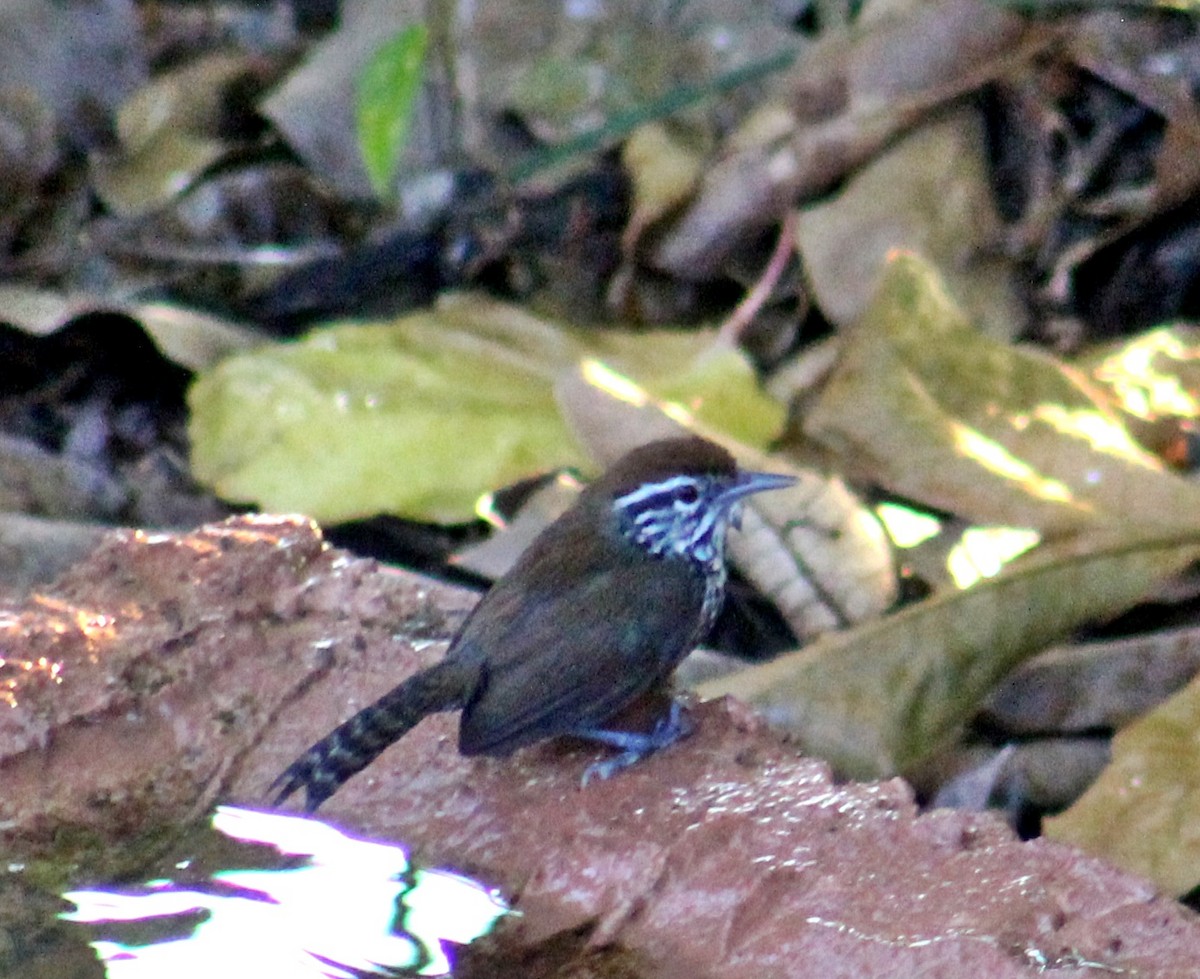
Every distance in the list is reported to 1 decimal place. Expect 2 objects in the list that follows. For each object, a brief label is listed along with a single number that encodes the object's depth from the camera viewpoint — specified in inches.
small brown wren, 287.6
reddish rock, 245.0
